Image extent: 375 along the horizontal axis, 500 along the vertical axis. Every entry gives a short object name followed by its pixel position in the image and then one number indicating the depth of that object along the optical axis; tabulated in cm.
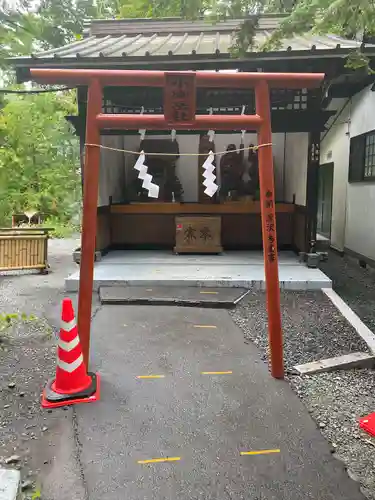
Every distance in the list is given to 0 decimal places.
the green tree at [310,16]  237
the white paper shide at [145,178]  503
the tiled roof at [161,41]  643
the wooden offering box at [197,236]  902
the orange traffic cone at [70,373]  349
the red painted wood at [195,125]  366
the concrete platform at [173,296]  617
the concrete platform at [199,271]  686
